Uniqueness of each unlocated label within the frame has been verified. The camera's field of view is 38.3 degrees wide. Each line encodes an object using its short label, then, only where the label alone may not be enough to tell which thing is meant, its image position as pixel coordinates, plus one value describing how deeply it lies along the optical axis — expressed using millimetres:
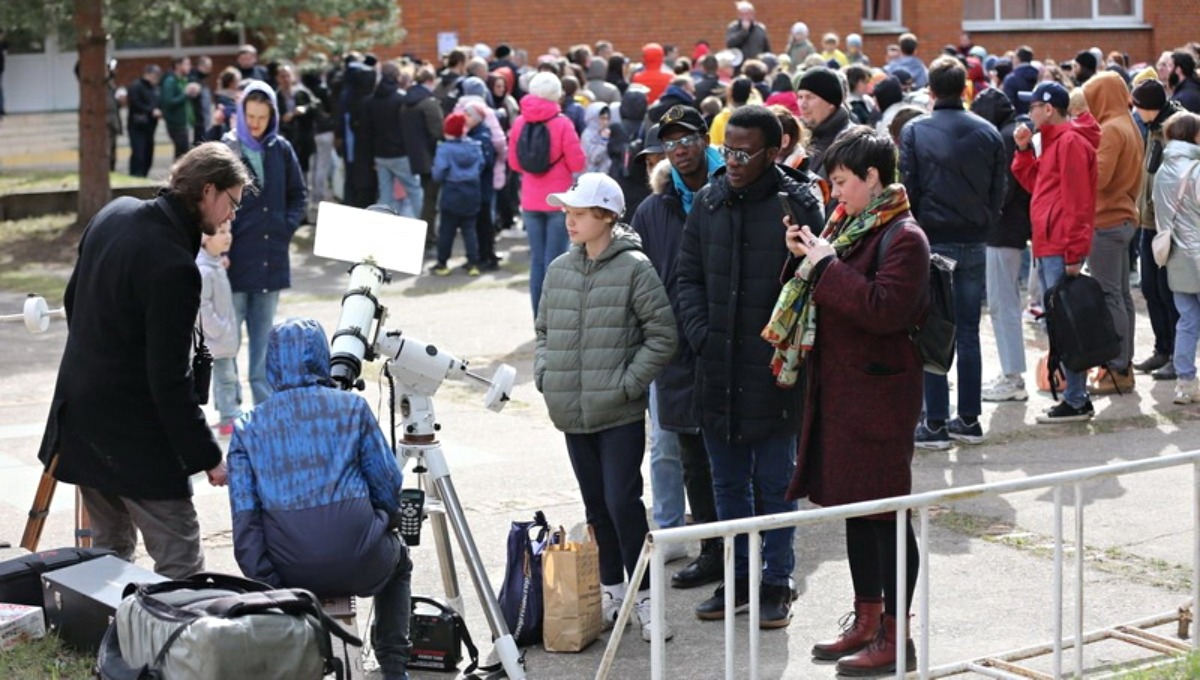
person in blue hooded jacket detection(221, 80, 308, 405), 10234
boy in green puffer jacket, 6699
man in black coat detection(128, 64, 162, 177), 23344
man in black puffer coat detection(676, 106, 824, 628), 6613
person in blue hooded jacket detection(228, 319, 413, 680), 5410
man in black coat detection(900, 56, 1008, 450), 9562
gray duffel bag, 4828
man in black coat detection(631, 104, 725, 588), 7246
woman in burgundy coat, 6043
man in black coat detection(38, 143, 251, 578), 5871
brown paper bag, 6582
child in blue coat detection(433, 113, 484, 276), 15891
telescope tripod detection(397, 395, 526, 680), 6227
